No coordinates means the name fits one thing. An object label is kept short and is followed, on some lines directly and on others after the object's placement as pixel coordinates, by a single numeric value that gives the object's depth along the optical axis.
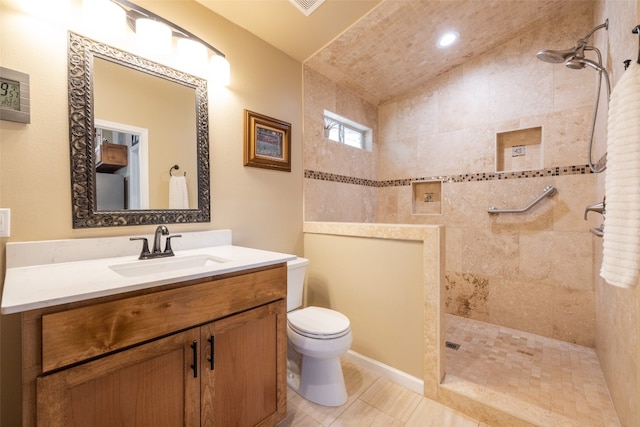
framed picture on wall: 1.85
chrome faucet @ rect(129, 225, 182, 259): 1.29
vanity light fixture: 1.31
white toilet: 1.45
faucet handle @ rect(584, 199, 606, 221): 1.42
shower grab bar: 2.12
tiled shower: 2.05
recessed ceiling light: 2.17
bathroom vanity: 0.72
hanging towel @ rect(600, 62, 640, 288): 0.83
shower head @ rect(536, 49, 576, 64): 1.62
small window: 2.59
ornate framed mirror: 1.22
